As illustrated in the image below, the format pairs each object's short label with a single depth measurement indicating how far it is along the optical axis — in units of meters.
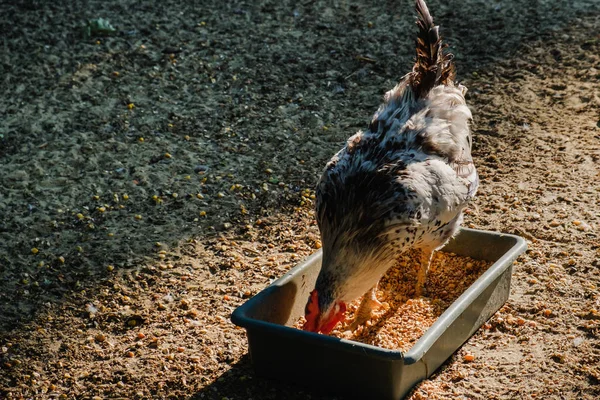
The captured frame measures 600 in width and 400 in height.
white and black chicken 3.58
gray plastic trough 3.23
